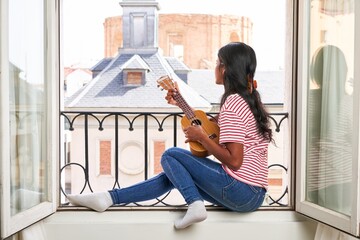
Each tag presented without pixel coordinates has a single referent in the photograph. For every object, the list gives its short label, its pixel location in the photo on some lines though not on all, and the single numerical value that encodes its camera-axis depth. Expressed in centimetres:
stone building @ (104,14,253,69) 3688
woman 238
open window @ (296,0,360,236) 217
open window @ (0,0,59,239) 208
